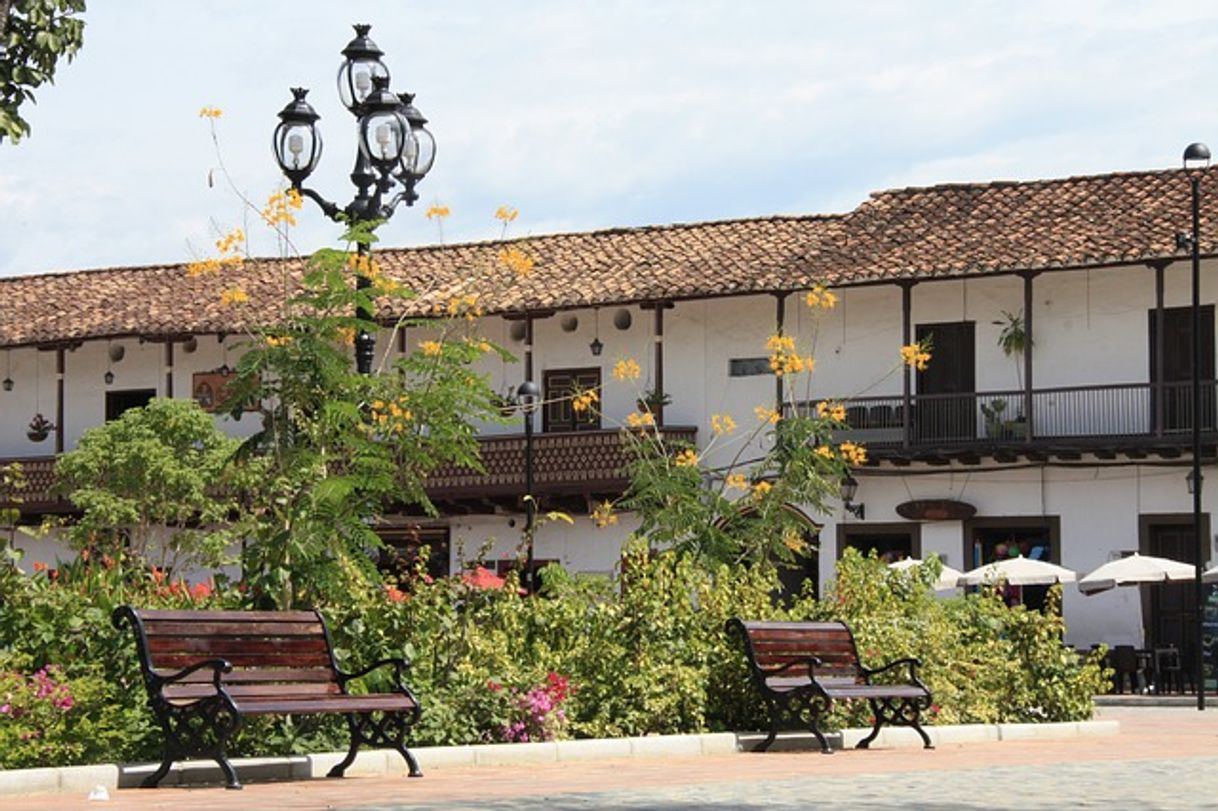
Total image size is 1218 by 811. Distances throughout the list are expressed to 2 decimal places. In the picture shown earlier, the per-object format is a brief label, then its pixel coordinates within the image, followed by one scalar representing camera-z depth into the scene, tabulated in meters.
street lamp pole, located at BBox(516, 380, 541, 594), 36.34
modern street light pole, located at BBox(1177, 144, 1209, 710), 32.28
